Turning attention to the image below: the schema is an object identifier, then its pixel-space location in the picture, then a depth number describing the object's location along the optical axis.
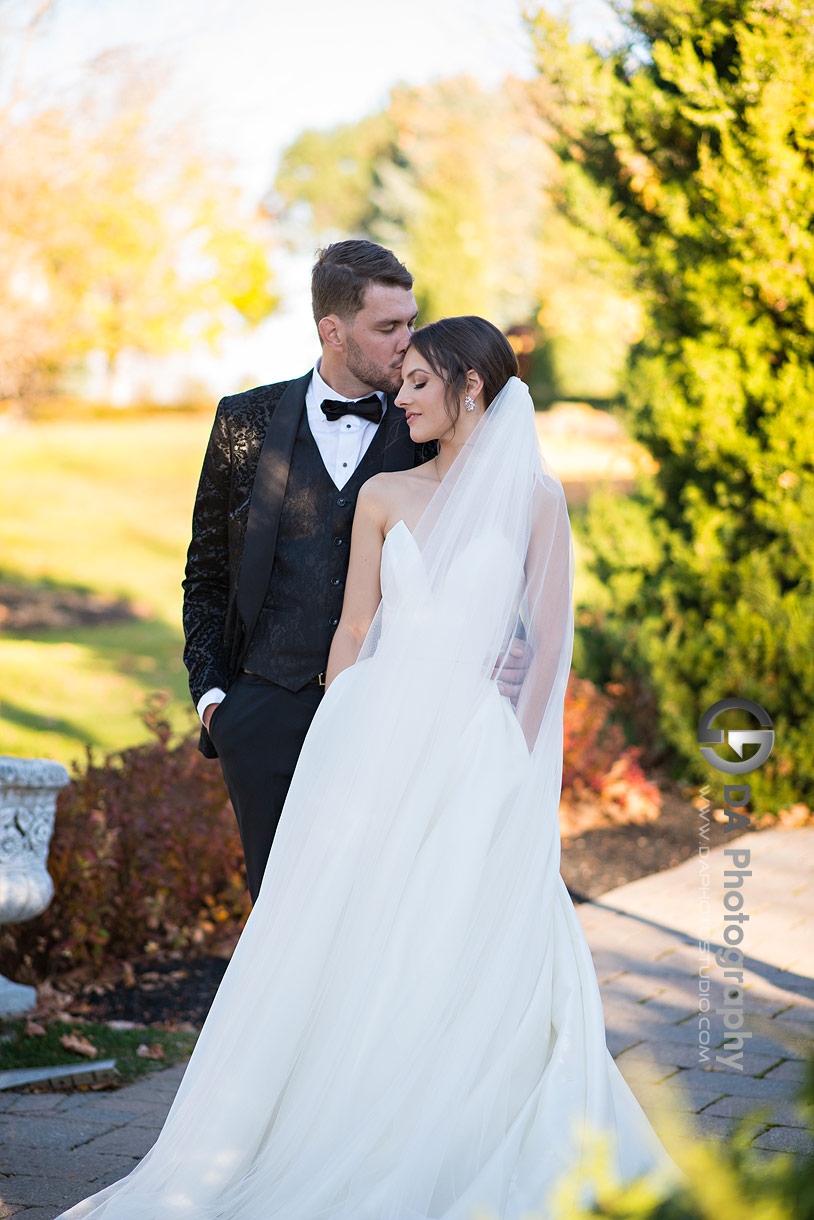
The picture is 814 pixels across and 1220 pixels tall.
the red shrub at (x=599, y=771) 6.64
